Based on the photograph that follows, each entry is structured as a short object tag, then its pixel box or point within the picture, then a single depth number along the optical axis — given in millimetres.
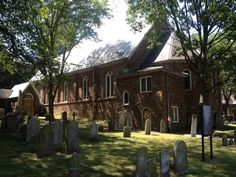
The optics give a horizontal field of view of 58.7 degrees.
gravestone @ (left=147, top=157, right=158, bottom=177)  6302
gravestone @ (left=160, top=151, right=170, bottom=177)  6635
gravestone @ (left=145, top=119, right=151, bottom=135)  15781
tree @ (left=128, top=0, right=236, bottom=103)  15234
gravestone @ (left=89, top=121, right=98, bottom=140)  11770
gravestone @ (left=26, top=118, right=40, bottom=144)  9919
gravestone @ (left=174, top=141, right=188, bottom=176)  7129
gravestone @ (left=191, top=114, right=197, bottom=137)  15929
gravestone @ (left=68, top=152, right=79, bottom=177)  6213
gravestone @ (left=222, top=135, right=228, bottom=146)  12346
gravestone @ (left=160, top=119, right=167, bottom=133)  18072
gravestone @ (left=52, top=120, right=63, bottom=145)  9885
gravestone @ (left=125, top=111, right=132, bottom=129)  18034
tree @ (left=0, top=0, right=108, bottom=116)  11453
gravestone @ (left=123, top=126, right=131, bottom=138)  13785
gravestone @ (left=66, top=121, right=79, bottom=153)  8934
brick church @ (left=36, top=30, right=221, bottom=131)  19392
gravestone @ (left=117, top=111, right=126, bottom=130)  18052
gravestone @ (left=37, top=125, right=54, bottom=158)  8083
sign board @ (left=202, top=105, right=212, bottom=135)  8749
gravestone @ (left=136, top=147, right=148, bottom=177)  6362
